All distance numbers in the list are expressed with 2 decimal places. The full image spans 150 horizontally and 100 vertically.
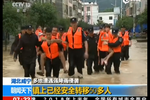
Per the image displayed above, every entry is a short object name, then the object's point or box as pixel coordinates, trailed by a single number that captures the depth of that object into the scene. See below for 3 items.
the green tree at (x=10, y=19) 16.31
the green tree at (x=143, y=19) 25.27
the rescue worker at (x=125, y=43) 10.91
